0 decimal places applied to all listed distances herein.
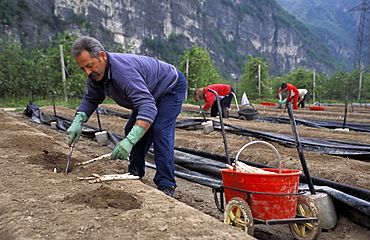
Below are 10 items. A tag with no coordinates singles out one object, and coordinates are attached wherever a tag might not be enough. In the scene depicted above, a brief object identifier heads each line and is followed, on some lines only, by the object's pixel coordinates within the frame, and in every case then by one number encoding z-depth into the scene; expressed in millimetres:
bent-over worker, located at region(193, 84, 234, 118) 7152
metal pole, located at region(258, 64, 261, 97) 25823
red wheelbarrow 2061
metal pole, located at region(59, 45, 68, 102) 16994
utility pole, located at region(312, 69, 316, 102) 25041
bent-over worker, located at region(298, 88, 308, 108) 13477
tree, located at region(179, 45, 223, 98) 23656
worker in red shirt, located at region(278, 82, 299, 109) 9687
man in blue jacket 2393
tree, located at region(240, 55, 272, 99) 26983
